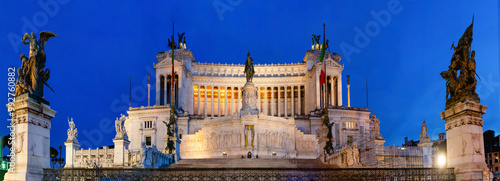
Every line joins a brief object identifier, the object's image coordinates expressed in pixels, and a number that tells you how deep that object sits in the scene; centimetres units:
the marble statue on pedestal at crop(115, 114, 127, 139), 4258
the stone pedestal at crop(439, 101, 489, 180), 1762
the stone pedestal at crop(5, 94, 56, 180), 1653
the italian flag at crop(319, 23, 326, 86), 5038
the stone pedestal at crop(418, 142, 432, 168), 4062
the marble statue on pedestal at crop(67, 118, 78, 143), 4594
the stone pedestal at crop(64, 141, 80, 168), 4759
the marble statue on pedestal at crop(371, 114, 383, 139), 4562
